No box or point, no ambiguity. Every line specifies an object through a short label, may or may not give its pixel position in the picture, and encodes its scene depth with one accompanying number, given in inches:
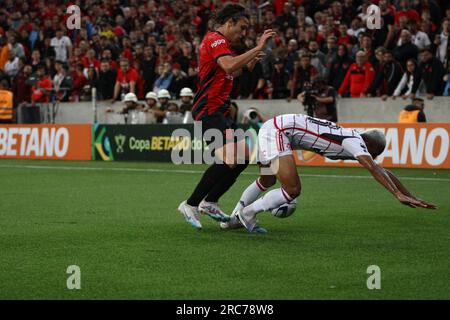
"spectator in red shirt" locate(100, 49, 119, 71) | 1078.1
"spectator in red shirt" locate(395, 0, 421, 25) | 889.5
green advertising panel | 885.2
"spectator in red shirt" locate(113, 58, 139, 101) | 1036.5
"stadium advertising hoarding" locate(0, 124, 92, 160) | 979.3
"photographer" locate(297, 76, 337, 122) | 826.2
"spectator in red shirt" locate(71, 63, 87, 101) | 1100.5
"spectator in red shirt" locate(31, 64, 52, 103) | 1122.0
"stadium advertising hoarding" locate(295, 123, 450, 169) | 739.4
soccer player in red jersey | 375.2
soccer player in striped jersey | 357.4
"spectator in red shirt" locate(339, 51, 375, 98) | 863.1
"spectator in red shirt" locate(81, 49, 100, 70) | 1108.5
